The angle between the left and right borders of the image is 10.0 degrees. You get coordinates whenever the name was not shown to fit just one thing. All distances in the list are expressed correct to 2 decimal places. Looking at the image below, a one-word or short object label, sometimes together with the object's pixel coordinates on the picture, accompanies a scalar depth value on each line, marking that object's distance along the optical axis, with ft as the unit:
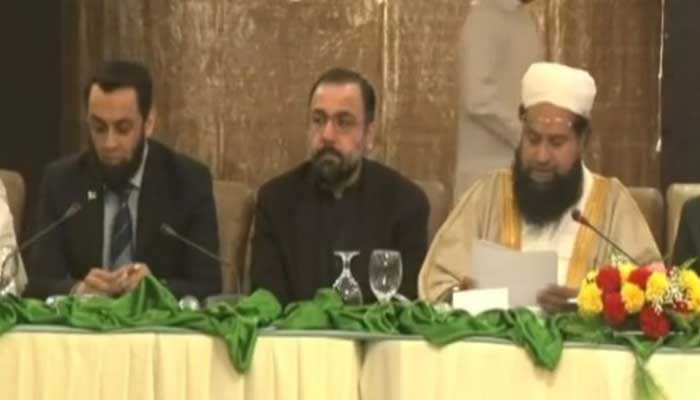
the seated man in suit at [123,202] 40.86
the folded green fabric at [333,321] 29.89
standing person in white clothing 49.13
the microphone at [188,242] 37.37
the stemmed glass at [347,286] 36.09
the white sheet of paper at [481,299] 34.26
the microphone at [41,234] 35.54
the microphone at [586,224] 35.79
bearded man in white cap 40.40
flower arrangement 30.17
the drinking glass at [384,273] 35.10
